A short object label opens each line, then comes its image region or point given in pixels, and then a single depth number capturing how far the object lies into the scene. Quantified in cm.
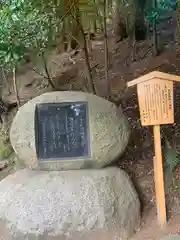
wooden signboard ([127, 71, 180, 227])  188
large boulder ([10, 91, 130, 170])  202
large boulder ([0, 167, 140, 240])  189
